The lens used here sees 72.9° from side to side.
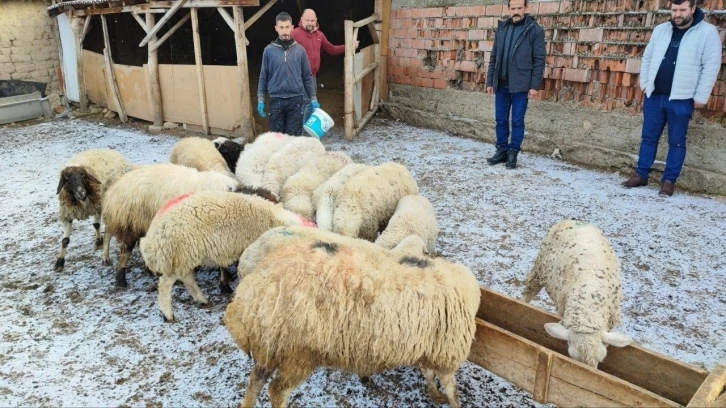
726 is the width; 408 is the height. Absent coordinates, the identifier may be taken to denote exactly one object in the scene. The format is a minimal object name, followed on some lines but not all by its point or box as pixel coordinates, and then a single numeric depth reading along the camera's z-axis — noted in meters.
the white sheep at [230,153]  6.67
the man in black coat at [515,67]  7.25
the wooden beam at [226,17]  9.45
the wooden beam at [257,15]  9.53
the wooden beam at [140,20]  10.97
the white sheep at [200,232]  4.05
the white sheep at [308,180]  5.05
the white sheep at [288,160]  5.73
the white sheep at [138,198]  4.77
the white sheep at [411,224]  4.28
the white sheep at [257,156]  5.84
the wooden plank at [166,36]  10.59
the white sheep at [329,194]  4.82
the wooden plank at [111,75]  12.36
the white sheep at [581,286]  2.84
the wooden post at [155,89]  11.17
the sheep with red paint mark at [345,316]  2.76
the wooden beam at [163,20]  10.07
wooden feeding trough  2.42
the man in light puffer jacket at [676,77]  5.86
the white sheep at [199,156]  5.93
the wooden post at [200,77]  10.05
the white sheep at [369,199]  4.80
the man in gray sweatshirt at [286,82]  7.14
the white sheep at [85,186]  5.03
